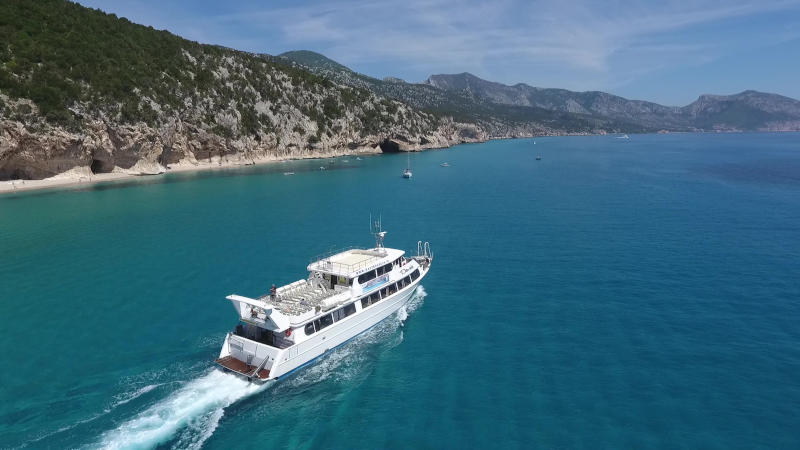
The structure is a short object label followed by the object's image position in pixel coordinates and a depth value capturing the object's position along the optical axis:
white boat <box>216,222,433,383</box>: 21.88
